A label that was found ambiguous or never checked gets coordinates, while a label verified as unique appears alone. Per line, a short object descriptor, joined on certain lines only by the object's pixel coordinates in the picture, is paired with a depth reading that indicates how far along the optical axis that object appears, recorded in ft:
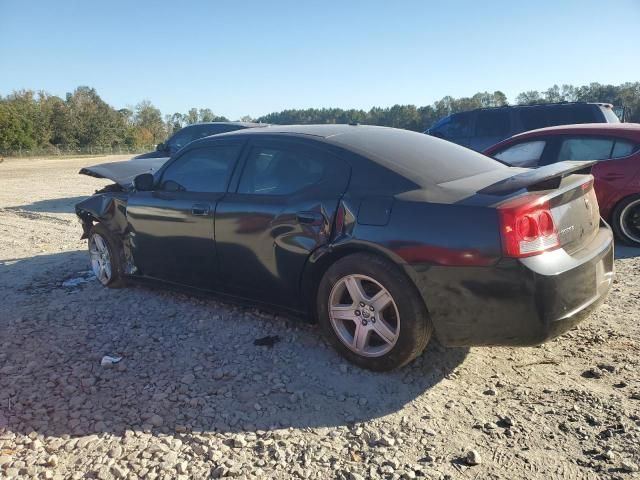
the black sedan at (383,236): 9.26
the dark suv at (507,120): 37.99
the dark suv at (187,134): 37.27
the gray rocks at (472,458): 7.97
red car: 20.43
